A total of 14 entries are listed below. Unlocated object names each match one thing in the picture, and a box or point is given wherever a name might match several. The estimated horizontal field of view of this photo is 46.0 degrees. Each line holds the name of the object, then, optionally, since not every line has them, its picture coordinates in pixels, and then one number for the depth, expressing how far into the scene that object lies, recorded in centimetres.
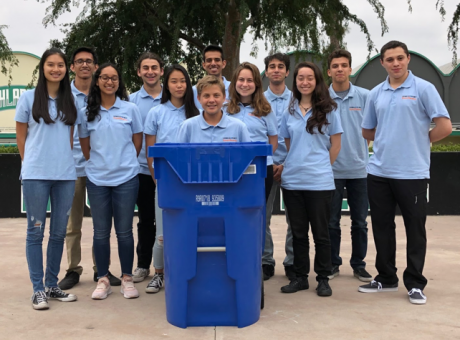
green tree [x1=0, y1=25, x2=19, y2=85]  1351
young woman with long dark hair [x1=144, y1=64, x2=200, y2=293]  410
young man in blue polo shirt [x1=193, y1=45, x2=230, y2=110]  468
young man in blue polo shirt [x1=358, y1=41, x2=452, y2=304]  387
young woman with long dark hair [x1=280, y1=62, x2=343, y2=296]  398
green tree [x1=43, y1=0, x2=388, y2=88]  885
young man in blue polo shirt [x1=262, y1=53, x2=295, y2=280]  439
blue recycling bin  320
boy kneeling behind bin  360
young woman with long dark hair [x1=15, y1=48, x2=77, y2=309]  373
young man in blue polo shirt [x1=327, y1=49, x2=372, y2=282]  450
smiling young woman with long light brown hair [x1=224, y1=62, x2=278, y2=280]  403
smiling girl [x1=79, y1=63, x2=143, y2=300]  393
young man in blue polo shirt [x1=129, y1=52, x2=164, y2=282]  444
